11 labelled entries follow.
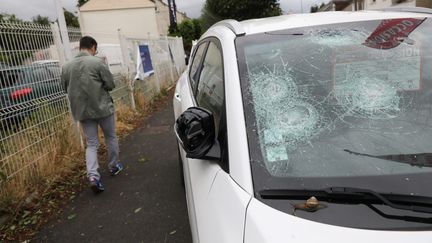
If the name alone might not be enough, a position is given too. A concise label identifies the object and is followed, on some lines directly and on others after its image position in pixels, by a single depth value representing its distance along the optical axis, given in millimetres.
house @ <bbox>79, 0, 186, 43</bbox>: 46281
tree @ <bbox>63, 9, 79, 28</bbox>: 66531
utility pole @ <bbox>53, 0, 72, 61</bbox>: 5980
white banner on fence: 9987
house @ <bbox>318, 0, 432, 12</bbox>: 21350
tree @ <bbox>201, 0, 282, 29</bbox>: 43812
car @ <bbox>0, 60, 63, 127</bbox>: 4324
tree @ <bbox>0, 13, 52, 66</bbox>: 4434
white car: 1403
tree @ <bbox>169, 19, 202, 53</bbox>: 36350
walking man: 4605
